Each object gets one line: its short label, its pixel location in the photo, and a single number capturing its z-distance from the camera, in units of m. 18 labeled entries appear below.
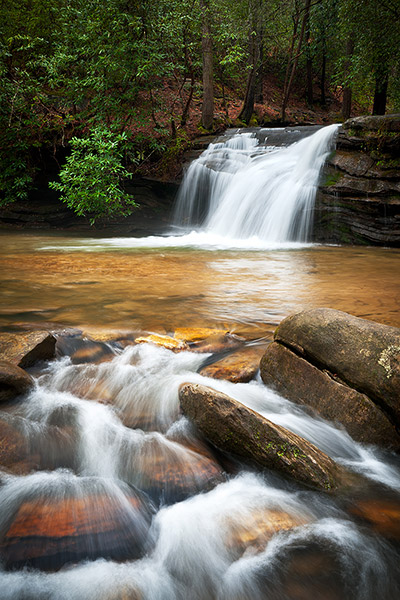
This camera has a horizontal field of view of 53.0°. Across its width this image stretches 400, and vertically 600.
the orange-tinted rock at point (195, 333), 4.00
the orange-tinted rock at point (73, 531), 1.82
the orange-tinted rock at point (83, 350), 3.60
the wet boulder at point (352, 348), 2.66
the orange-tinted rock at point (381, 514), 2.04
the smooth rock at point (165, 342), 3.80
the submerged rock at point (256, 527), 1.98
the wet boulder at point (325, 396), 2.67
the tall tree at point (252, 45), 17.27
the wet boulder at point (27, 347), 3.29
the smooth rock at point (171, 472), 2.30
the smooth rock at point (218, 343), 3.82
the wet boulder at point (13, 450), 2.30
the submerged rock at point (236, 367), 3.36
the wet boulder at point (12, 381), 2.88
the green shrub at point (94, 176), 11.52
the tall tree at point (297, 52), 17.38
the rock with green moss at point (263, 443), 2.37
